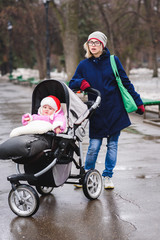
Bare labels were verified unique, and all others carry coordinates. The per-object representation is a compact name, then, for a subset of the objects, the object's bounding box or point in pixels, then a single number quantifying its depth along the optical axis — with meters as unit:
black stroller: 4.43
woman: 5.34
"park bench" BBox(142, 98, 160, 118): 11.97
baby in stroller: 4.75
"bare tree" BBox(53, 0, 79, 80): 23.22
